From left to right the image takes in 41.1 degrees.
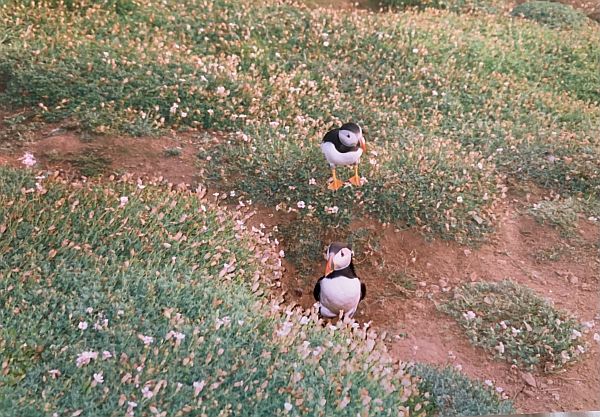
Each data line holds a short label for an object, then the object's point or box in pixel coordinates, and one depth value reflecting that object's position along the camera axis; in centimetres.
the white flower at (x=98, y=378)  280
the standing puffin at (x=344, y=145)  367
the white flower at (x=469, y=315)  356
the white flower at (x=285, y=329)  314
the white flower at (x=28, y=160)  351
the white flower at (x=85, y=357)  283
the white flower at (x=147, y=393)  281
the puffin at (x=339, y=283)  325
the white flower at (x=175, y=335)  298
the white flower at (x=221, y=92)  409
